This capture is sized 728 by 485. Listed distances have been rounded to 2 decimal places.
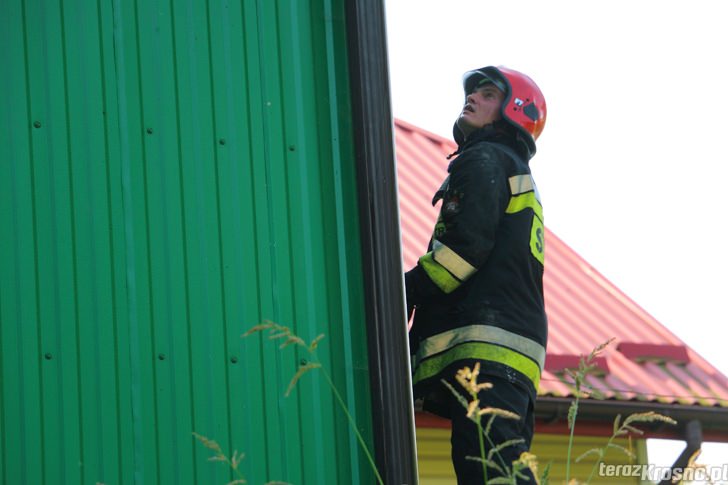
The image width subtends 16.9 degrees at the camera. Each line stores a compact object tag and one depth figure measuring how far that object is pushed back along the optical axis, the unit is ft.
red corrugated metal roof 57.83
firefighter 32.58
